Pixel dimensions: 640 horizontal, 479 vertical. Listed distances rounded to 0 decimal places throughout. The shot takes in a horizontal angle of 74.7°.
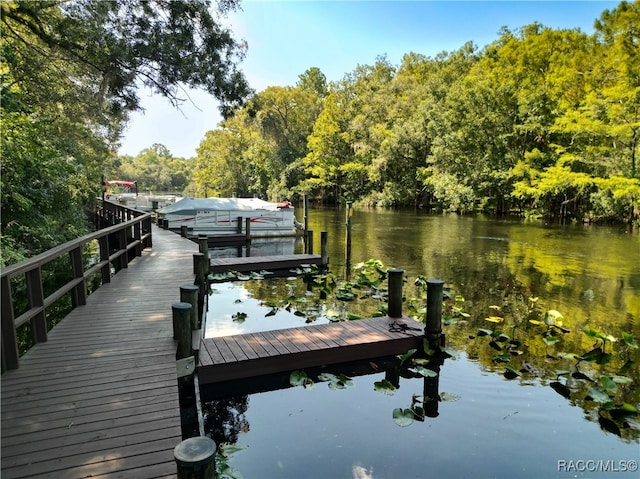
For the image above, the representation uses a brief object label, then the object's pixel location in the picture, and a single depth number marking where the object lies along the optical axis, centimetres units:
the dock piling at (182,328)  404
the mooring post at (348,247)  1287
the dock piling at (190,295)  459
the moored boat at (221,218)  1811
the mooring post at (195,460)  182
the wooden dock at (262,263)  1057
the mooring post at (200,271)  767
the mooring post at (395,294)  588
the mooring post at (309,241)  1309
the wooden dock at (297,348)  464
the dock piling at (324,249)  1158
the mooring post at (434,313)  543
